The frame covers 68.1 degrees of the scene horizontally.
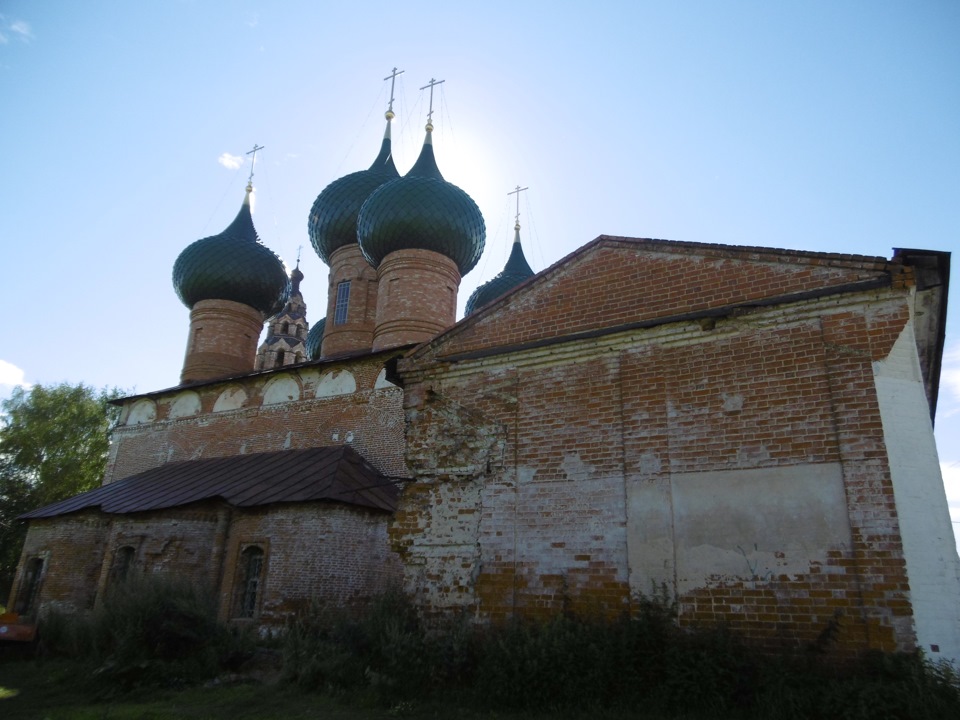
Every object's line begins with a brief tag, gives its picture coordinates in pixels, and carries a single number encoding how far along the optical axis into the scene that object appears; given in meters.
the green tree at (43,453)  24.78
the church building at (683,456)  5.94
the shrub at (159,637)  9.18
